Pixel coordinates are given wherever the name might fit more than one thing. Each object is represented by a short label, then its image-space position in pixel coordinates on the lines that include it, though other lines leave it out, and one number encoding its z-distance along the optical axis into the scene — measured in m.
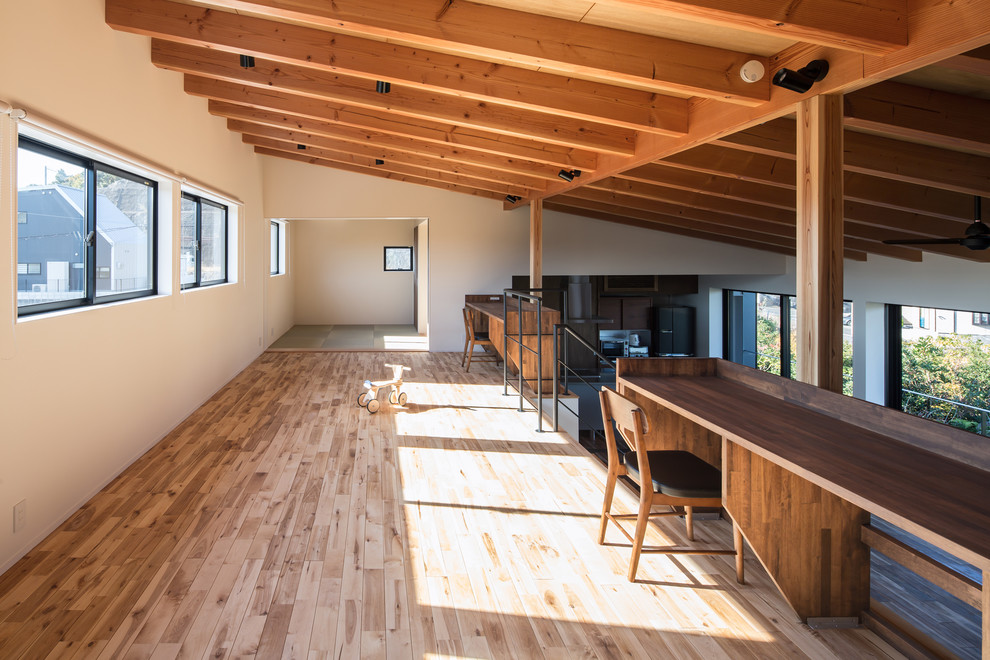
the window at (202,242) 6.18
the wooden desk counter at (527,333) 6.39
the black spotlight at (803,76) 3.06
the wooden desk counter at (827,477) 1.77
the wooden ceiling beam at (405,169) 8.73
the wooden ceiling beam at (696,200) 7.18
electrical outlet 3.05
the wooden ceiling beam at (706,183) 6.35
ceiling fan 4.51
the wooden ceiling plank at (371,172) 9.41
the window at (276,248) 11.59
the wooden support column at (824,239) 3.13
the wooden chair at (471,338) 8.46
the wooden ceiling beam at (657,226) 10.23
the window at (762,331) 10.54
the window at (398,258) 13.72
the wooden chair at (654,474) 2.78
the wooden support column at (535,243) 8.73
